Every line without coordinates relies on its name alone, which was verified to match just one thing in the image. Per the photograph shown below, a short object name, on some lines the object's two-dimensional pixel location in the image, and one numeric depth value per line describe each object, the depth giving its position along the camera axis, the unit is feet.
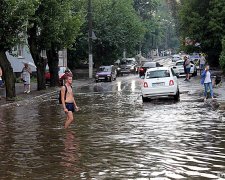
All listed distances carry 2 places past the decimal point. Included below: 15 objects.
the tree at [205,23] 147.95
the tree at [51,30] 99.80
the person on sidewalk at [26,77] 98.78
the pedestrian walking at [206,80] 72.38
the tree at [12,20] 76.54
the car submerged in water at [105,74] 145.89
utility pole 157.48
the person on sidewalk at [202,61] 148.10
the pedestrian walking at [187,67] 123.03
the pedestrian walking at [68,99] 45.37
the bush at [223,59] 110.11
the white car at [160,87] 74.95
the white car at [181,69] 146.61
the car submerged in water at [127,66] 195.00
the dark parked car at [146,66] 161.24
